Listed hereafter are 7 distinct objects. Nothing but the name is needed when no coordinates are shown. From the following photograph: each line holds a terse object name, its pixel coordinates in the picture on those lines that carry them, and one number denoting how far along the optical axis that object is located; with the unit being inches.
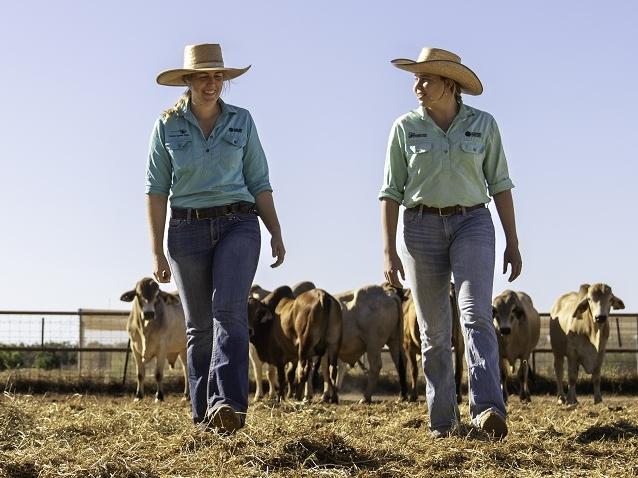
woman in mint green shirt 293.4
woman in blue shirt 285.4
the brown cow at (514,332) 714.2
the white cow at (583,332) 717.3
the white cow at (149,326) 742.5
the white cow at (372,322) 815.1
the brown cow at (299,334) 724.0
